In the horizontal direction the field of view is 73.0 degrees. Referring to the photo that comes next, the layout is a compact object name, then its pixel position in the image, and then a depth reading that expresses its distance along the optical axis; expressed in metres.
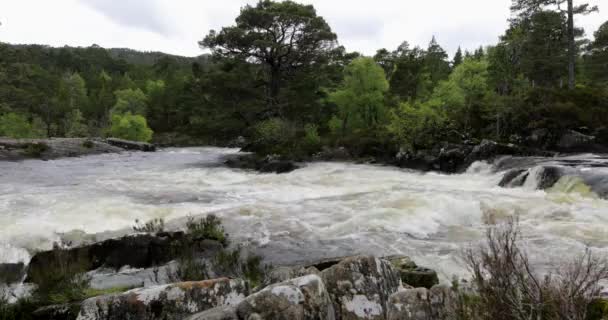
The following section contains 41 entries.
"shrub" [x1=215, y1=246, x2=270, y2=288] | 6.61
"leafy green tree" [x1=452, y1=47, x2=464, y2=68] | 71.31
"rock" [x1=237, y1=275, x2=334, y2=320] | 3.69
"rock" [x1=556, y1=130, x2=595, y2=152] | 24.45
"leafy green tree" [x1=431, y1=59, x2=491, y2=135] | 29.50
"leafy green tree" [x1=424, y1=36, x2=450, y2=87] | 57.72
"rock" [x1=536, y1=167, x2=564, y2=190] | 15.33
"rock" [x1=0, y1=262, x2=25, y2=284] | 7.30
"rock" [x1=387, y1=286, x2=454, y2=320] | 4.14
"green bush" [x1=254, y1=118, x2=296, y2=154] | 32.38
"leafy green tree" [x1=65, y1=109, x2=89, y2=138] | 58.53
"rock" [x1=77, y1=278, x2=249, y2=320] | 4.21
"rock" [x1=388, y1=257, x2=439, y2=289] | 6.27
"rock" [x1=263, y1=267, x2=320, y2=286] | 5.53
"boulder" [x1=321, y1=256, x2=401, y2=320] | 4.41
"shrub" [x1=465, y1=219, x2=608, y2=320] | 3.03
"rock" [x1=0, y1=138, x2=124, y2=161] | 31.09
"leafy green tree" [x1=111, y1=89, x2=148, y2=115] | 69.19
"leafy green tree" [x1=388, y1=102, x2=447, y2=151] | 27.36
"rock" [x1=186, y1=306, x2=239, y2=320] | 3.66
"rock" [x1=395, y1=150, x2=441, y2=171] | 24.87
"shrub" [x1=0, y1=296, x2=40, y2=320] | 4.67
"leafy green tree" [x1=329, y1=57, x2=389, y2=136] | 35.72
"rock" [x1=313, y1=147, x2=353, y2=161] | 29.87
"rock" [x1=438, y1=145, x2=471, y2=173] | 23.91
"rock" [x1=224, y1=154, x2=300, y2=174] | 26.28
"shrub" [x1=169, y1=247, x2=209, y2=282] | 6.37
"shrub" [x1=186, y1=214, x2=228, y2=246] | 9.34
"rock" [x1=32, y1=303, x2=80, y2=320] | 4.47
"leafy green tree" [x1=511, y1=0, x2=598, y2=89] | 31.84
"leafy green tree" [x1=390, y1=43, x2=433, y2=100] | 44.81
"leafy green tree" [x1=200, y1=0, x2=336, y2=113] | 36.97
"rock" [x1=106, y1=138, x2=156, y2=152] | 42.44
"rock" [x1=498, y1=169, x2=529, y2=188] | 16.67
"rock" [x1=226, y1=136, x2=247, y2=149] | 54.73
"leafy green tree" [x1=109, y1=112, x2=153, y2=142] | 52.59
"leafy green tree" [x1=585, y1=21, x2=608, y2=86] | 49.84
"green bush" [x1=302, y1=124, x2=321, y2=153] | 31.28
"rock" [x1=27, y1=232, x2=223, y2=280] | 7.70
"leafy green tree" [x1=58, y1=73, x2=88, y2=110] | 70.12
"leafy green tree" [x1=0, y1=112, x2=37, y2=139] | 50.16
